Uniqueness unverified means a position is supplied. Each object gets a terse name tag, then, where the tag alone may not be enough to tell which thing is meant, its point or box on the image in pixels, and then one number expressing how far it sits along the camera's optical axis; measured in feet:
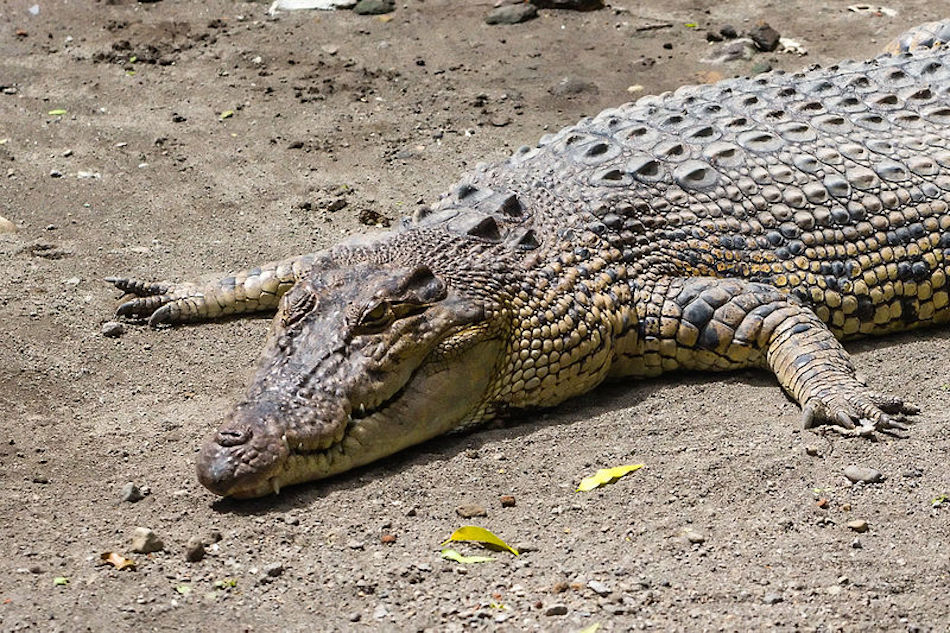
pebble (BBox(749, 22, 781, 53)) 65.46
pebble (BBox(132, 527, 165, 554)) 30.07
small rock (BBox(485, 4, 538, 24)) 70.74
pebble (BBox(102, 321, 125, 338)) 43.50
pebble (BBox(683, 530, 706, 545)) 29.66
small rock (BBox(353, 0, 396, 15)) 72.69
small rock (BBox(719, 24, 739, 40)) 67.05
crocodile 33.91
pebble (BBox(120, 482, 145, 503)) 32.94
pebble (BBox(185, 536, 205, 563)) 29.78
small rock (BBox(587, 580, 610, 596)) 27.78
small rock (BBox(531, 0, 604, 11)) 71.56
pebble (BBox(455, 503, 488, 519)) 31.71
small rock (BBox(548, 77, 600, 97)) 62.54
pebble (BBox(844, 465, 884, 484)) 31.78
